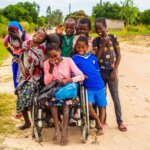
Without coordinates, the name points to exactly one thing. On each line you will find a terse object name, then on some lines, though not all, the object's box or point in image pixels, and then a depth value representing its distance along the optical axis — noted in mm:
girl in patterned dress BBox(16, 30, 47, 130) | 6223
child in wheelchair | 5938
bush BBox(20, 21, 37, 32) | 52375
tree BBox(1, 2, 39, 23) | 65288
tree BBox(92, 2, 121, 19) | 66000
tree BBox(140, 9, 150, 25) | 55984
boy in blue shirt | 6230
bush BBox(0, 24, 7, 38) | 33341
